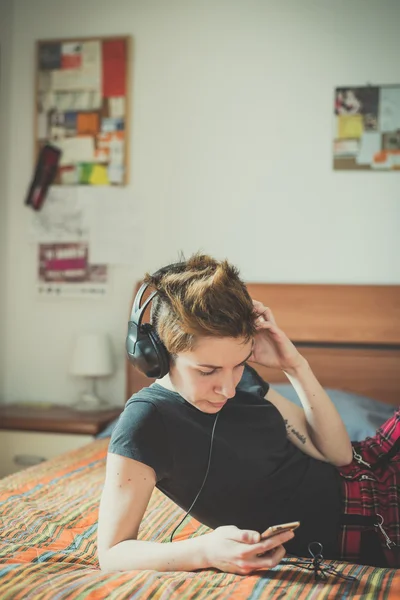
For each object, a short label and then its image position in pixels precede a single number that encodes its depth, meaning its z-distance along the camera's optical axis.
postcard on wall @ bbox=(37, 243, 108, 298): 3.19
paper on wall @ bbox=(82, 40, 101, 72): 3.19
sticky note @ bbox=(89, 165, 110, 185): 3.19
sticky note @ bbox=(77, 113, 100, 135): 3.20
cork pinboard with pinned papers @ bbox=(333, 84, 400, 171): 2.88
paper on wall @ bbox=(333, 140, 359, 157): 2.91
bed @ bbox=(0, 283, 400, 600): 0.99
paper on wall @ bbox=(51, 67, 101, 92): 3.20
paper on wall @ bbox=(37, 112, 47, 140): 3.27
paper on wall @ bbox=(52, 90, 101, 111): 3.20
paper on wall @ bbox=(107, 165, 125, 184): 3.17
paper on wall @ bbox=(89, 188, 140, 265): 3.15
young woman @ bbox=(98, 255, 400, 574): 1.06
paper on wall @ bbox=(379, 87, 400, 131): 2.87
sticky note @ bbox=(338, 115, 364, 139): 2.90
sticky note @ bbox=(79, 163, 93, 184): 3.21
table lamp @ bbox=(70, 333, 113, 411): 2.99
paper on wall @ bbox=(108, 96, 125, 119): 3.16
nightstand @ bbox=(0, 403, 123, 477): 2.77
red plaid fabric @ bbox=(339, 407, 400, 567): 1.25
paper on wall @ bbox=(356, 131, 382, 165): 2.89
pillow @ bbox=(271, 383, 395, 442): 2.25
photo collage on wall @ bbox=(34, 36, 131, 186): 3.17
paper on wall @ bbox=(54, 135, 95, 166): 3.21
